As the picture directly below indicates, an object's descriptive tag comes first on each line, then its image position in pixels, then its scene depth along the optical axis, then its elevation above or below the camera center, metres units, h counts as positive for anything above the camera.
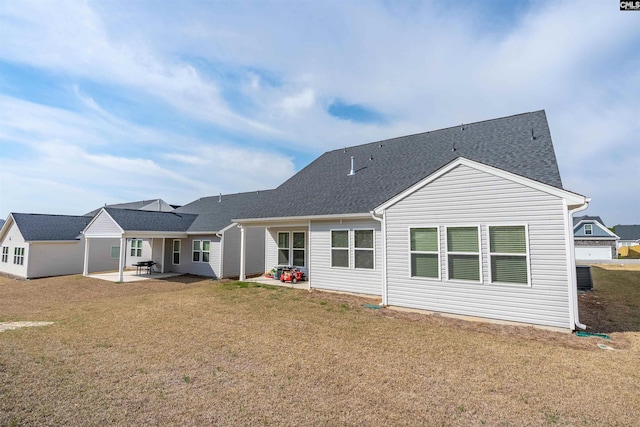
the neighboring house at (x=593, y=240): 35.34 -0.52
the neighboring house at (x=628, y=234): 49.97 +0.26
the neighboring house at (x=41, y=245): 19.03 -0.55
